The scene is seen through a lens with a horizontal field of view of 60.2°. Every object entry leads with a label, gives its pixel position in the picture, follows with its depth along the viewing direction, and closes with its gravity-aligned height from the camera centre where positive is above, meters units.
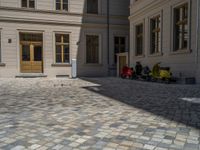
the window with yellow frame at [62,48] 13.54 +1.59
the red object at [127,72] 11.48 -0.25
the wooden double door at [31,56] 13.07 +0.92
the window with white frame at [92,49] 14.24 +1.60
